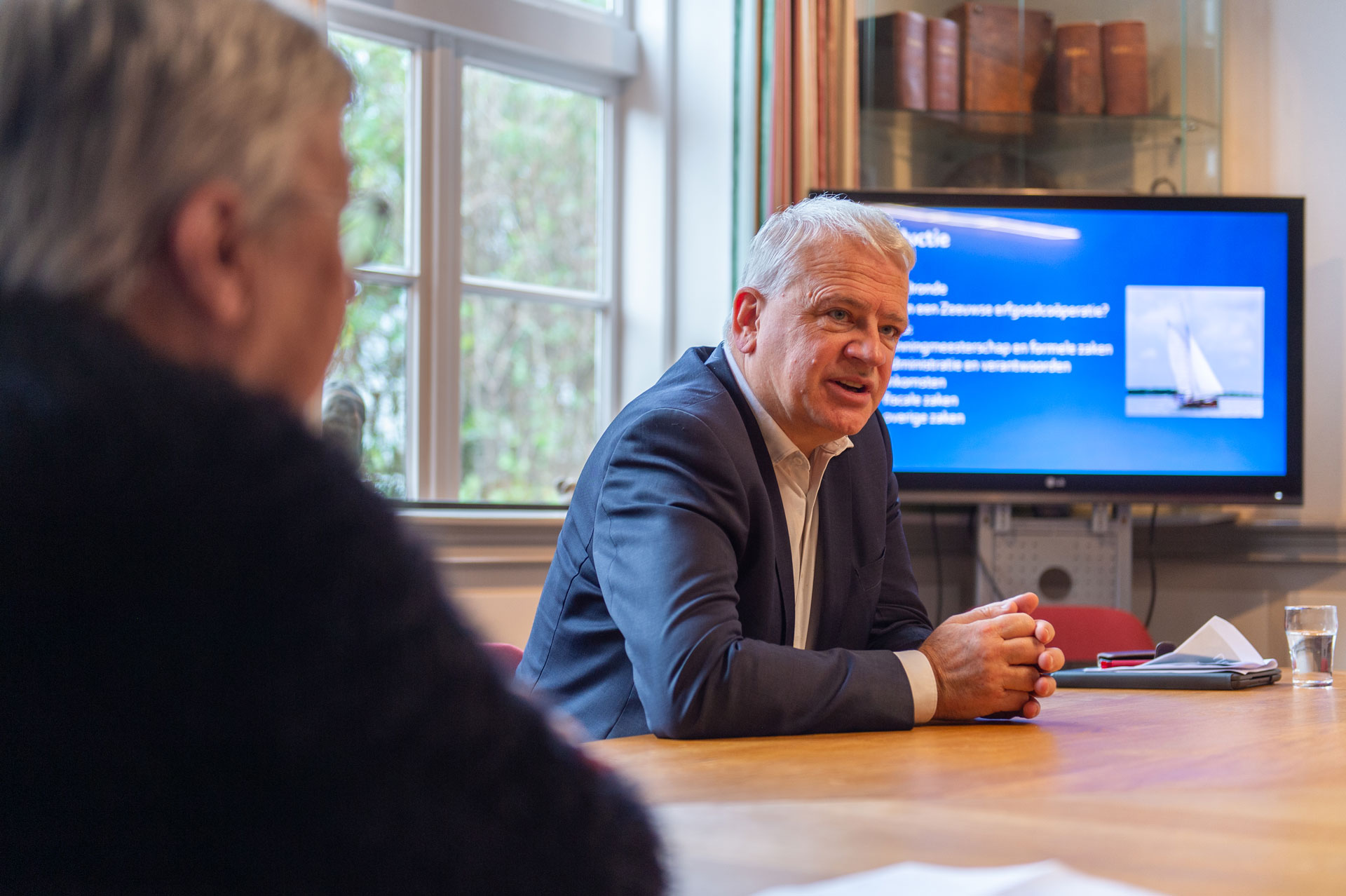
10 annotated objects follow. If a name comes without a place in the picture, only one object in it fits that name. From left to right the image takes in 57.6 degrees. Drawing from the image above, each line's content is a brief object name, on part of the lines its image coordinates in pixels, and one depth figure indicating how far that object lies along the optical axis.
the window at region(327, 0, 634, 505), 3.26
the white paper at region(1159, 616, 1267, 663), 1.89
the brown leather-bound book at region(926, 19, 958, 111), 3.58
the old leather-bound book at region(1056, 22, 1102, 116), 3.56
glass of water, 1.85
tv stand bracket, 3.38
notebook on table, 1.74
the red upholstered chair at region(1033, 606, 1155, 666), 2.56
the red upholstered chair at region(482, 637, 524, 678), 1.54
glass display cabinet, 3.57
